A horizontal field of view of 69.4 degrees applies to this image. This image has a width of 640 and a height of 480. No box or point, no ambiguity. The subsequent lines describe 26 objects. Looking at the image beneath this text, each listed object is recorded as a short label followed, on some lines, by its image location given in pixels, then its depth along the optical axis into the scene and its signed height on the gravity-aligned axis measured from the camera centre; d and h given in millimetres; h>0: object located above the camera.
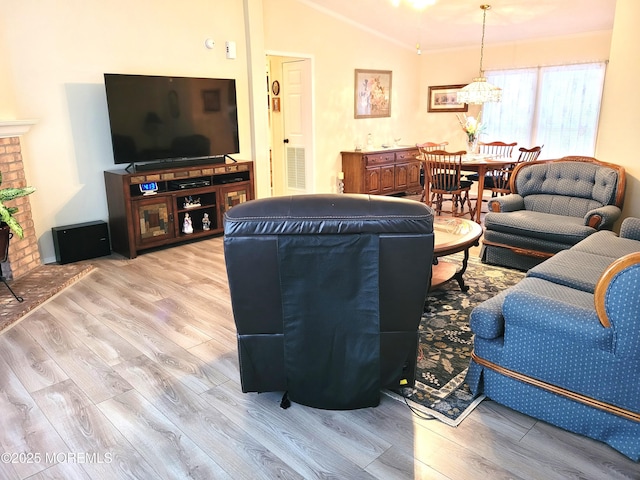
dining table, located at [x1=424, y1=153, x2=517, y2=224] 5973 -548
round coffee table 3273 -845
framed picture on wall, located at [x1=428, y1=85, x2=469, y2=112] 8148 +398
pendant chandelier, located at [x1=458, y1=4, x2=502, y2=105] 6074 +378
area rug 2285 -1341
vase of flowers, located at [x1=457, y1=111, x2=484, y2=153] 6728 -173
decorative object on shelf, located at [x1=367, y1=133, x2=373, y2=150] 7582 -303
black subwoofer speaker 4512 -1121
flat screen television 4602 +86
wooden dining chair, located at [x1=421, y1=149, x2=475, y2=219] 6001 -667
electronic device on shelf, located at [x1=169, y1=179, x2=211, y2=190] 4992 -629
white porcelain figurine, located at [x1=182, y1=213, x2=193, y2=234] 5215 -1093
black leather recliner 1902 -684
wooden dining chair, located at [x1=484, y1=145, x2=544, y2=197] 6282 -718
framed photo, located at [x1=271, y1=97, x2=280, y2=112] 7398 +314
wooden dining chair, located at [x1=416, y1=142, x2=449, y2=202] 7287 -393
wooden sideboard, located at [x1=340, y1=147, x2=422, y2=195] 7273 -747
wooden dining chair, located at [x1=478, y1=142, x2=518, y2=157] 7049 -423
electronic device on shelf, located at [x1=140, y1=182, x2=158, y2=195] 4742 -624
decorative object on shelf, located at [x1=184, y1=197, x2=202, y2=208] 5211 -856
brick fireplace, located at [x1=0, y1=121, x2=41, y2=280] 3916 -637
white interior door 6910 -19
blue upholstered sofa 1867 -1013
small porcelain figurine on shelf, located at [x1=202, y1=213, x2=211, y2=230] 5434 -1108
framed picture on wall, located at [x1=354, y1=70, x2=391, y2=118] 7512 +479
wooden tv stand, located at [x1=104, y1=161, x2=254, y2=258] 4668 -807
